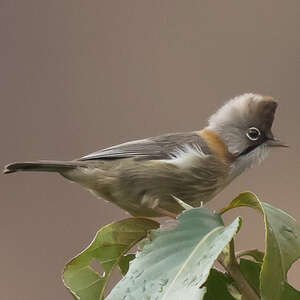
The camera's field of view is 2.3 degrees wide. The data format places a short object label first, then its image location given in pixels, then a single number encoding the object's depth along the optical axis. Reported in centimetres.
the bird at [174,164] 329
